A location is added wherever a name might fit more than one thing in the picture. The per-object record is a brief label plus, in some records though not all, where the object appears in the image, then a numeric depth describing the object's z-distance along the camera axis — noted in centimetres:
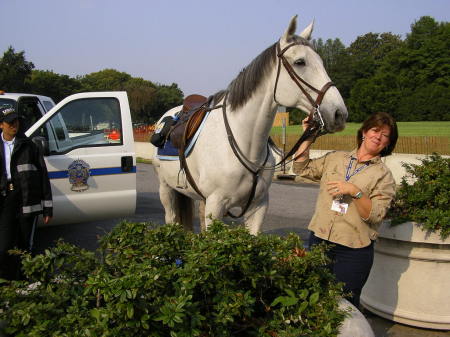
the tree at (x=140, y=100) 6262
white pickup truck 553
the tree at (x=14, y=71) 4009
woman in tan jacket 294
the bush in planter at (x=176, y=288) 170
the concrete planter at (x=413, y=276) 363
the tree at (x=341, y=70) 7116
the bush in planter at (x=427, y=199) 352
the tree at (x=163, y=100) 7118
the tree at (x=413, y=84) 5594
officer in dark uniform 433
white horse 342
